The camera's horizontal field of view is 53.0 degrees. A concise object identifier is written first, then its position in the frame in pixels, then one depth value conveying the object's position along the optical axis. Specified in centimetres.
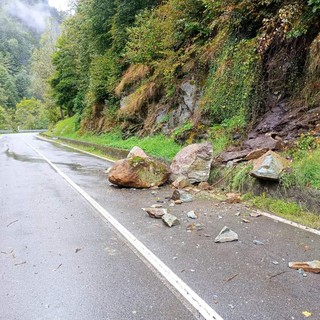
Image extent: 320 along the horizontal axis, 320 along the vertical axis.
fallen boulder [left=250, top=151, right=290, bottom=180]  601
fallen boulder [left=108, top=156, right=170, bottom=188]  816
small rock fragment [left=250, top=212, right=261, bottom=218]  551
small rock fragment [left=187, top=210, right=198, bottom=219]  559
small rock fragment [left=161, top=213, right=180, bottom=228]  517
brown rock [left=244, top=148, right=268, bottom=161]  712
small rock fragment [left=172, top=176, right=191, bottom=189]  796
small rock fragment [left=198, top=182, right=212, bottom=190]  768
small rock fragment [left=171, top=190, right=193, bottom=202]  677
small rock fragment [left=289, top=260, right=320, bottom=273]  355
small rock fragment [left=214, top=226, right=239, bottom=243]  447
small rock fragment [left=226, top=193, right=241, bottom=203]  643
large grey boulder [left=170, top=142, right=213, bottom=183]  796
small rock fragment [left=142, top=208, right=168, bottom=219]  563
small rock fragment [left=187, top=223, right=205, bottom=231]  499
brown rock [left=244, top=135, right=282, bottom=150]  713
